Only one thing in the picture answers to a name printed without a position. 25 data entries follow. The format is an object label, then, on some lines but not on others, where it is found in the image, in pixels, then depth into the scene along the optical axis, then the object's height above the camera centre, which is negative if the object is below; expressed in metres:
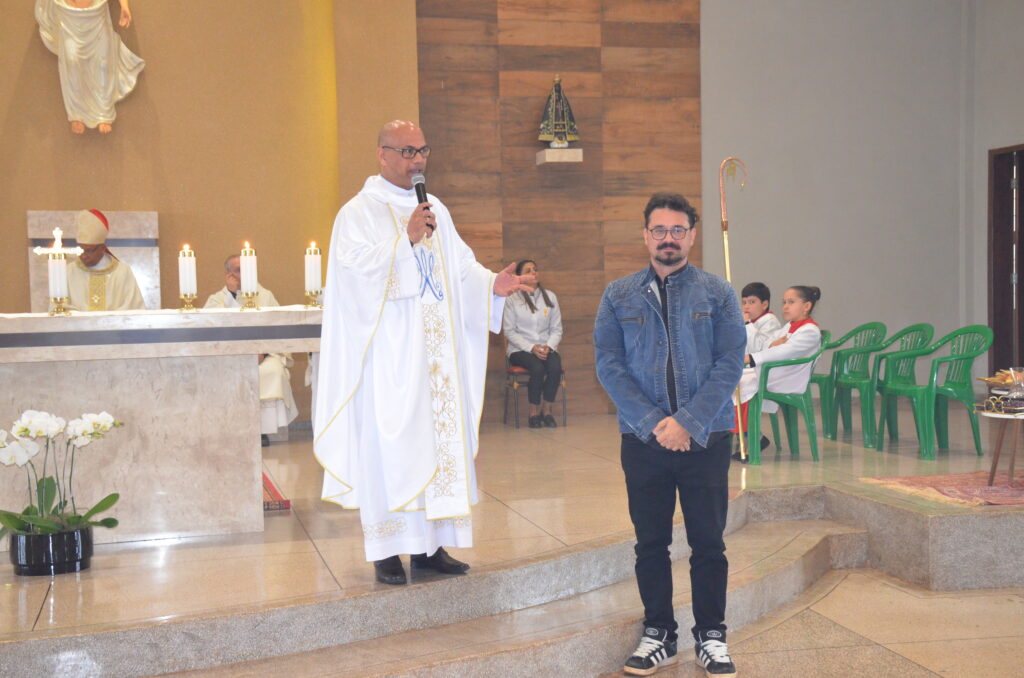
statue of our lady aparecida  8.67 +1.45
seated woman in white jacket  8.22 -0.33
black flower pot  4.00 -0.92
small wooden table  4.90 -0.66
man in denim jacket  3.32 -0.29
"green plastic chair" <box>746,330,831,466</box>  6.23 -0.71
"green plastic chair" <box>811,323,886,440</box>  7.06 -0.55
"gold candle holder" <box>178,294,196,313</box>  4.79 +0.02
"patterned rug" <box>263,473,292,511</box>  5.13 -0.96
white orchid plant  3.98 -0.59
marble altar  4.45 -0.41
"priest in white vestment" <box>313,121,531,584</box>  3.74 -0.29
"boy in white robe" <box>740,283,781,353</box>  6.56 -0.15
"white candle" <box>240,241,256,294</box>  4.82 +0.15
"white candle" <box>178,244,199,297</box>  4.82 +0.15
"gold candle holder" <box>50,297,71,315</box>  4.56 +0.01
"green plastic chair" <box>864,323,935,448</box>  6.69 -0.54
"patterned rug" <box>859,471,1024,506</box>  4.85 -0.96
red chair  8.27 -0.65
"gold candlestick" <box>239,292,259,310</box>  4.83 +0.02
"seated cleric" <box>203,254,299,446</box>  7.62 -0.54
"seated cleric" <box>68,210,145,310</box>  5.47 +0.11
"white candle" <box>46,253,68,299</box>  4.60 +0.13
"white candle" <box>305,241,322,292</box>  5.00 +0.16
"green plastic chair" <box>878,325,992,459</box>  6.23 -0.61
